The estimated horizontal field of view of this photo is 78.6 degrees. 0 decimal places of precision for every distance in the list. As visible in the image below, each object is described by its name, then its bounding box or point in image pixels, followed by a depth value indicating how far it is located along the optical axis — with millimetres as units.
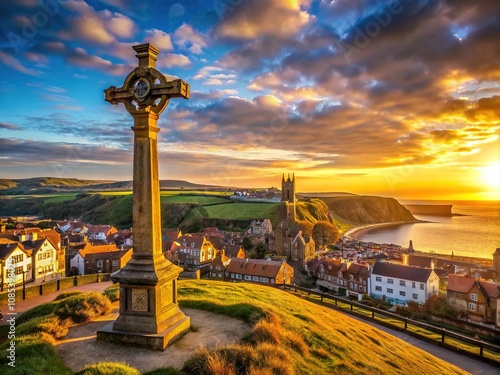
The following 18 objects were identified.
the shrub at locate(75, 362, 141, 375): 6207
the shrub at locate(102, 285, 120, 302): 13617
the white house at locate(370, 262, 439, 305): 42062
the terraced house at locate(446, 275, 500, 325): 35375
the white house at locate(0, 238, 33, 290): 30334
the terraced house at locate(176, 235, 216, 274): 54347
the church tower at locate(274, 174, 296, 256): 108025
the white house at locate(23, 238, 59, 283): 35928
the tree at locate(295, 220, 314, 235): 102619
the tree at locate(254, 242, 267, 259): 71838
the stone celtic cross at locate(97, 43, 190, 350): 8797
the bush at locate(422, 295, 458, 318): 36062
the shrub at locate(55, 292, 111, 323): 10492
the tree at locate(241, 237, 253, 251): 79250
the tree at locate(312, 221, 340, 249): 98312
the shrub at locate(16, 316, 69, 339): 8992
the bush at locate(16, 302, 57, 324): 11702
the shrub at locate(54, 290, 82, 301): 13727
